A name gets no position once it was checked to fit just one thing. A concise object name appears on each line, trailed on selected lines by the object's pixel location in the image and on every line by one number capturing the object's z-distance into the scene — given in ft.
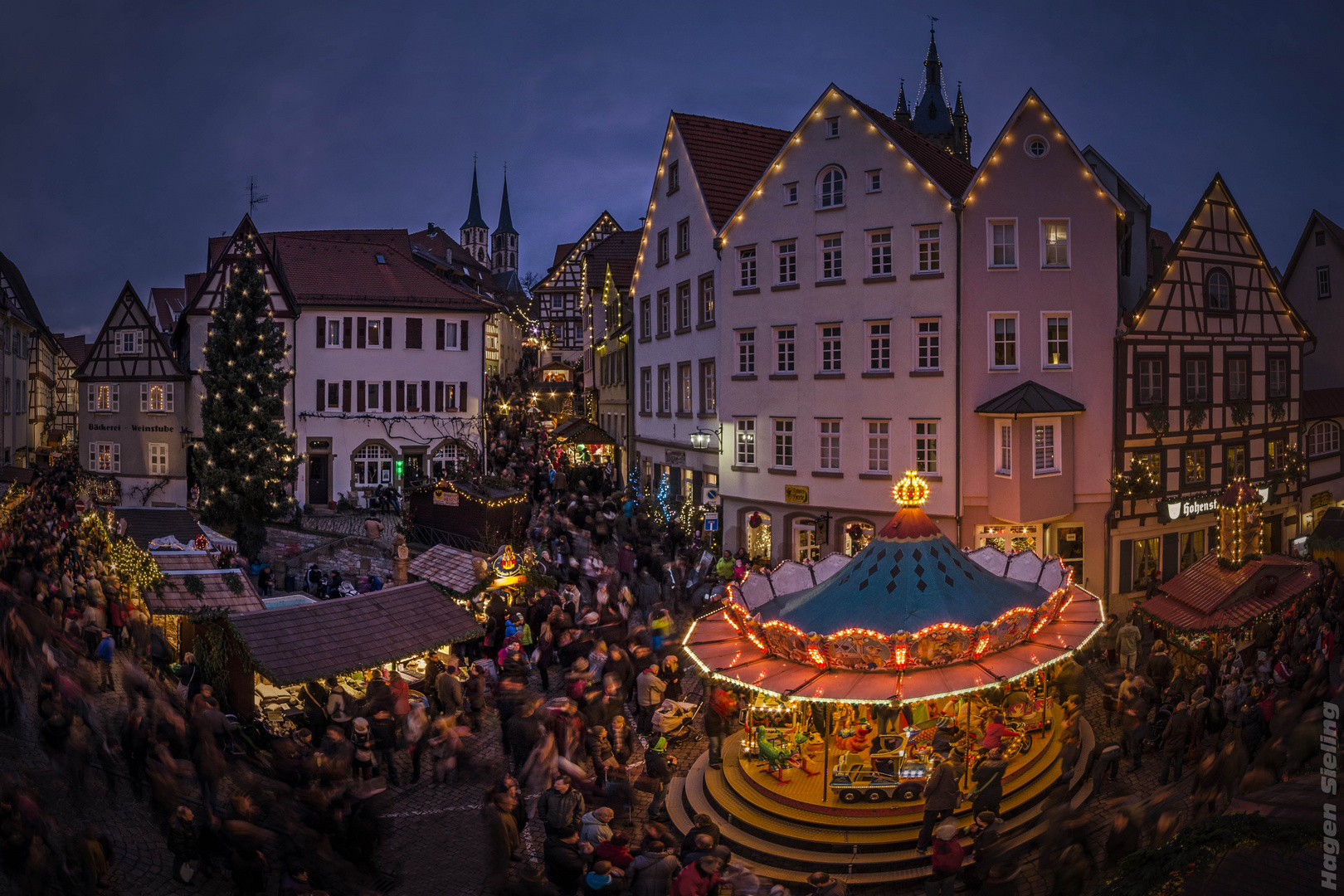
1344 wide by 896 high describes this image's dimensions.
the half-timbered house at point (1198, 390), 79.56
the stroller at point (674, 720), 46.37
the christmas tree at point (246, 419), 99.45
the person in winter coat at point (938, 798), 35.94
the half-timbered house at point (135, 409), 126.31
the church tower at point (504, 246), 459.32
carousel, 38.04
